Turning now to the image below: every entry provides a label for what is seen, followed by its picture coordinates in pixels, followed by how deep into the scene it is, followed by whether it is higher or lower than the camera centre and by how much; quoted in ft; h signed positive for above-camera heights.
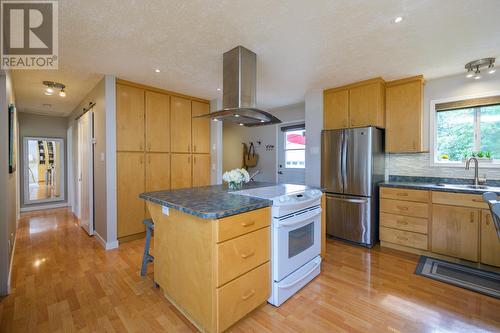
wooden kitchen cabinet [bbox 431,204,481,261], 8.25 -2.59
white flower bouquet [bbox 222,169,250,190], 8.02 -0.51
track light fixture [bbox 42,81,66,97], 11.27 +4.02
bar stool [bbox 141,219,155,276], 7.56 -3.09
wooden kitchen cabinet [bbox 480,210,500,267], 7.89 -2.81
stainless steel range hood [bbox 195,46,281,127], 7.49 +2.63
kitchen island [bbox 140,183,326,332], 4.82 -2.17
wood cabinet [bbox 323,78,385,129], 10.54 +2.91
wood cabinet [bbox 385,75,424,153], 10.23 +2.25
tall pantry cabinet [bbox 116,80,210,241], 10.91 +0.99
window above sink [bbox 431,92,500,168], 9.42 +1.48
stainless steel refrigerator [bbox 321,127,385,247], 10.16 -0.78
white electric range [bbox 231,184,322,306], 6.03 -2.20
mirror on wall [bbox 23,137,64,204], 17.47 -0.47
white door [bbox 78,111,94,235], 11.85 -0.55
